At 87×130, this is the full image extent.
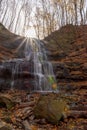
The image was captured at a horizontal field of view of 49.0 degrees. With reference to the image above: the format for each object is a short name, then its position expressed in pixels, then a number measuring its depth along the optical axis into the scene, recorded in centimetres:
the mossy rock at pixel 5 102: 407
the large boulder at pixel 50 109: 341
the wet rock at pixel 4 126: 268
